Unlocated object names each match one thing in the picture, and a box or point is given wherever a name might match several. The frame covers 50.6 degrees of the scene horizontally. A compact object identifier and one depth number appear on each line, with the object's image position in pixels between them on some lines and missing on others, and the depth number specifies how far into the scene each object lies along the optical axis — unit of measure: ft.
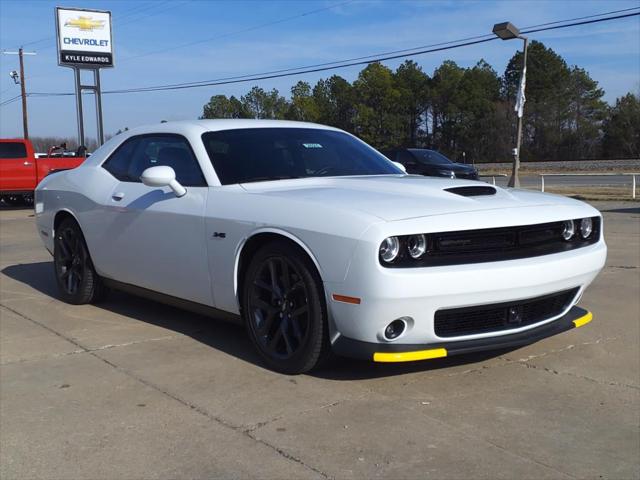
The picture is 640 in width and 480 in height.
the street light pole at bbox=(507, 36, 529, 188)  79.40
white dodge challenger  11.18
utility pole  154.67
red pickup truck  57.77
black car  63.28
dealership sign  112.47
